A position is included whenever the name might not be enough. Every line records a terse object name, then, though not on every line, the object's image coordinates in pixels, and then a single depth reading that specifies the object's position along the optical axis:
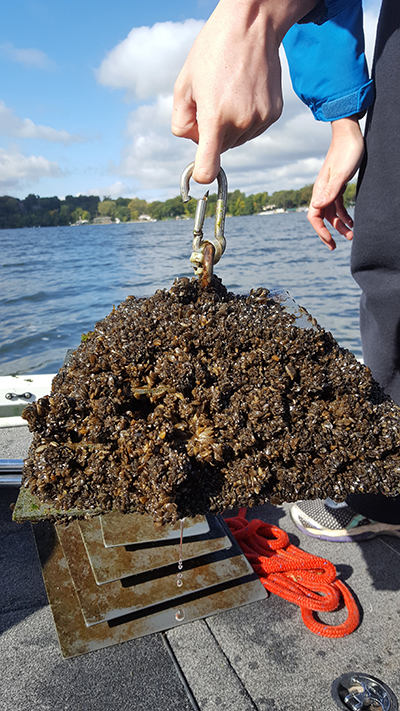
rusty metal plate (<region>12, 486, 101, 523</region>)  0.41
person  0.42
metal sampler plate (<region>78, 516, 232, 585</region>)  0.59
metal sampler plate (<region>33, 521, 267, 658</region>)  0.60
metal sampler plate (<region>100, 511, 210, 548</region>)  0.56
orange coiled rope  0.66
